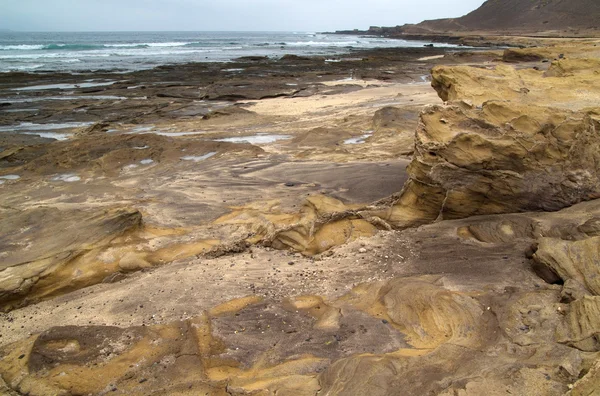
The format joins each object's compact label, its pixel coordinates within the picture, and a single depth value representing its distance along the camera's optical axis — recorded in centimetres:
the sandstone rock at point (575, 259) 316
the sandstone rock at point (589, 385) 202
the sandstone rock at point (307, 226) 500
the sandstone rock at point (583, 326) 253
